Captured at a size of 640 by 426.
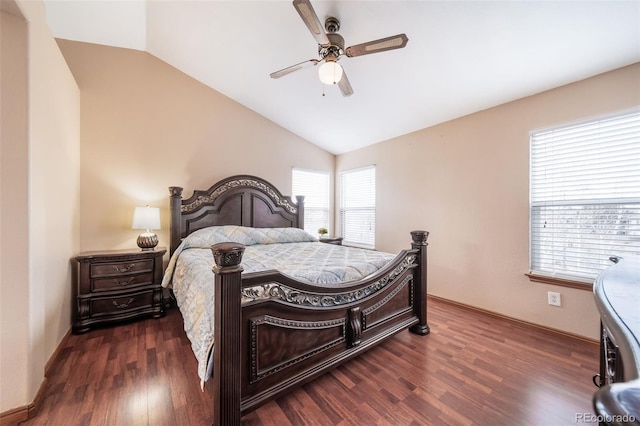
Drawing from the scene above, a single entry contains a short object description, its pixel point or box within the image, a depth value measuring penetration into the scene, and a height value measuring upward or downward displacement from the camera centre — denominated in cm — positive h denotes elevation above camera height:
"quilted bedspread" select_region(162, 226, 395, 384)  147 -46
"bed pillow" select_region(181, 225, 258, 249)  287 -31
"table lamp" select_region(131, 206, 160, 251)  273 -13
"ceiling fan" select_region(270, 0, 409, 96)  156 +122
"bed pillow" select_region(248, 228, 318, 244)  336 -35
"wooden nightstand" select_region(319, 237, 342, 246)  395 -47
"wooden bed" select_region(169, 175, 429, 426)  122 -75
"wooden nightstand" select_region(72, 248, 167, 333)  241 -80
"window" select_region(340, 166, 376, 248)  427 +10
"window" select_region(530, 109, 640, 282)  206 +15
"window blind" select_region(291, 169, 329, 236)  448 +33
